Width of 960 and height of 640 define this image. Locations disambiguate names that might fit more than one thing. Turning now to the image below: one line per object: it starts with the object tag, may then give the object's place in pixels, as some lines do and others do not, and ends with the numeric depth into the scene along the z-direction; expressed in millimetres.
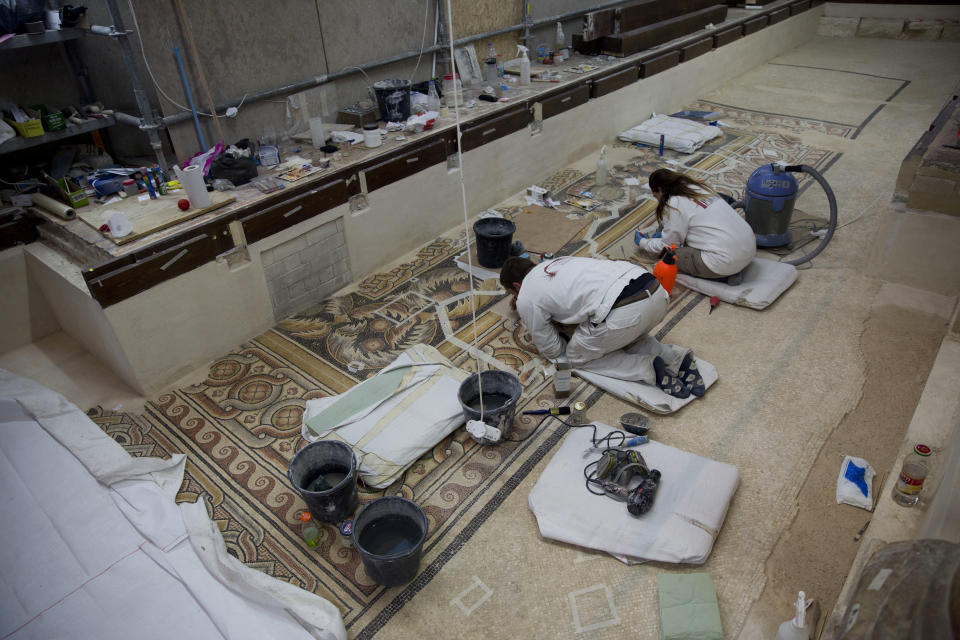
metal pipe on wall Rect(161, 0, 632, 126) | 4184
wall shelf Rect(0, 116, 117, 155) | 3643
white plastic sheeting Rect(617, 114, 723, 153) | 6715
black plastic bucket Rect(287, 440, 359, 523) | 2766
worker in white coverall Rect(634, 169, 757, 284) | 4223
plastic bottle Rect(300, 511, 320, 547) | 2807
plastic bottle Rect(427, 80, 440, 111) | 5406
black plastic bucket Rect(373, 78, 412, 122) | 5008
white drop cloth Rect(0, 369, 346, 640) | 2449
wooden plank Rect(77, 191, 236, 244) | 3579
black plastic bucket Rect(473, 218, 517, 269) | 4645
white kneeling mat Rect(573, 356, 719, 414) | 3395
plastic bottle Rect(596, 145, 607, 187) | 5961
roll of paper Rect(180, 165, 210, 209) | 3641
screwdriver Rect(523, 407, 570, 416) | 3352
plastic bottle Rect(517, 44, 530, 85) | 6130
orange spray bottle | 4148
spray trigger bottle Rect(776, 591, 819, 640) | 2246
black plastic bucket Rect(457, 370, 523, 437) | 3178
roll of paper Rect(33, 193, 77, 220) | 3689
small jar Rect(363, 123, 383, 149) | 4672
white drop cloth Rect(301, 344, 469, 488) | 3121
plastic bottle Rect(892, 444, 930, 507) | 2642
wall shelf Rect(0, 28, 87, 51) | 3420
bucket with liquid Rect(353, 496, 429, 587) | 2586
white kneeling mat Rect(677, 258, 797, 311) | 4242
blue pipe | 4027
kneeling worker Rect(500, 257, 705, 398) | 3457
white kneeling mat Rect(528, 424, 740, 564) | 2680
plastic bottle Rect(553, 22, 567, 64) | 6804
